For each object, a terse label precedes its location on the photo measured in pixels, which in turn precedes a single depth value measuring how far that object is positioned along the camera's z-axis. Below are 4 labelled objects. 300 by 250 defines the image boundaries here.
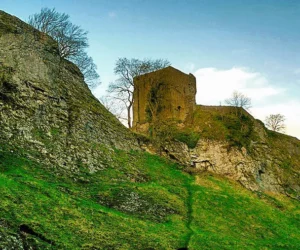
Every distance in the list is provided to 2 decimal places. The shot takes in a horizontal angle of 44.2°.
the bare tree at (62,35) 44.53
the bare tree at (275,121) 68.43
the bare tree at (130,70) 50.47
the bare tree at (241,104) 49.74
